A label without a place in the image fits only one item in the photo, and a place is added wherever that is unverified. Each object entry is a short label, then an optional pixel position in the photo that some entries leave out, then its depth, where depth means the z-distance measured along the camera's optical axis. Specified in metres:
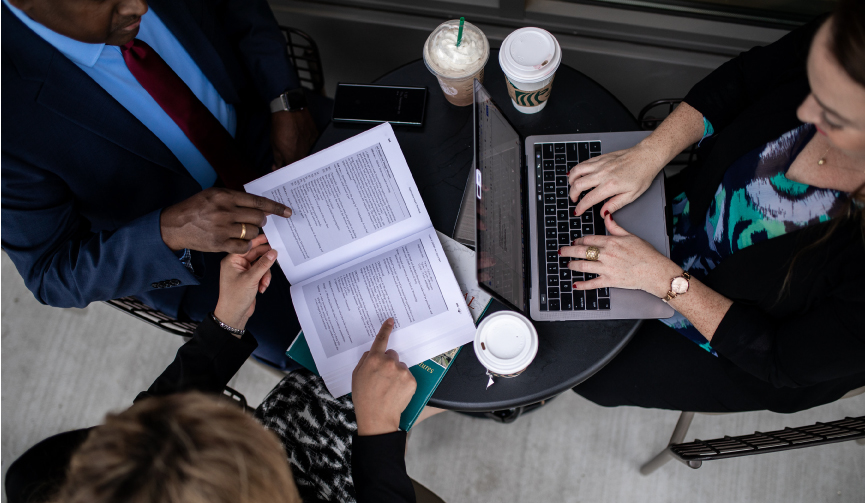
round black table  1.01
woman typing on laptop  0.82
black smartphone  1.19
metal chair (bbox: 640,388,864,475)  0.97
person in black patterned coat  0.66
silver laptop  0.95
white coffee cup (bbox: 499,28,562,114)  0.99
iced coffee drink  1.03
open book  1.02
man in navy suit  0.97
